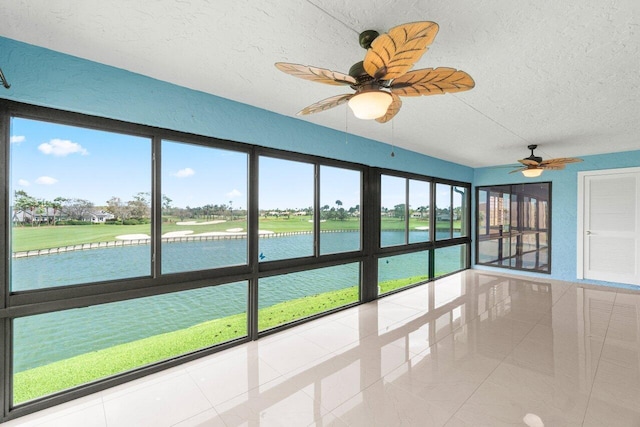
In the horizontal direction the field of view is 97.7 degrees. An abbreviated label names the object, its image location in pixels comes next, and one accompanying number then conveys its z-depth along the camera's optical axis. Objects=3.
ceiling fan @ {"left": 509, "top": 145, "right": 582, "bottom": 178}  4.38
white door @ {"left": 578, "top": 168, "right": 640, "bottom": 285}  5.32
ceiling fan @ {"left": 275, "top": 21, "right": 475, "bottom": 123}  1.32
